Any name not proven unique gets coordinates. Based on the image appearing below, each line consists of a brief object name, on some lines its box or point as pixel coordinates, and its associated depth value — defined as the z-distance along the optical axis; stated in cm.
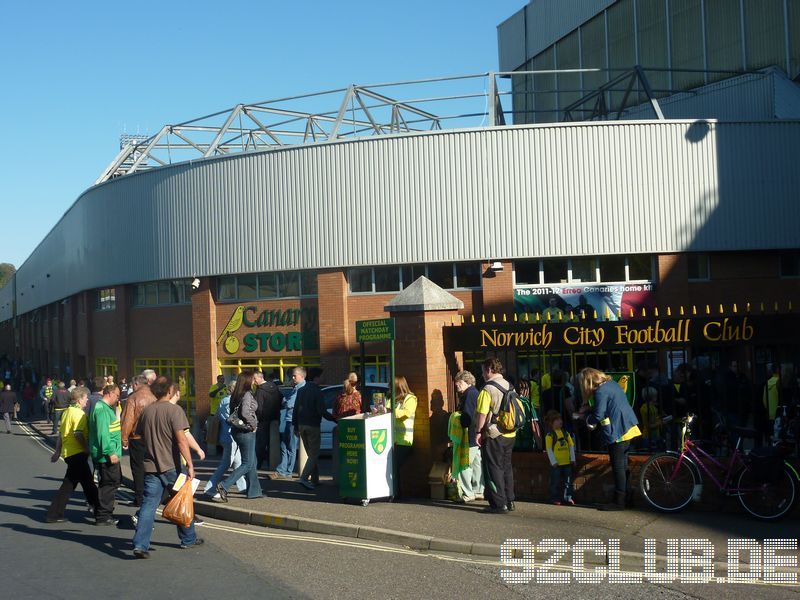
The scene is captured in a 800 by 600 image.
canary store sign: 2573
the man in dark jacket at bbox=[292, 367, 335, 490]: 1311
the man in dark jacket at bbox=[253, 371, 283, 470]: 1407
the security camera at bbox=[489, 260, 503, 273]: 2320
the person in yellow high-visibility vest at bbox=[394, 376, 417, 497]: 1173
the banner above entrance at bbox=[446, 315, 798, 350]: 1066
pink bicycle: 977
